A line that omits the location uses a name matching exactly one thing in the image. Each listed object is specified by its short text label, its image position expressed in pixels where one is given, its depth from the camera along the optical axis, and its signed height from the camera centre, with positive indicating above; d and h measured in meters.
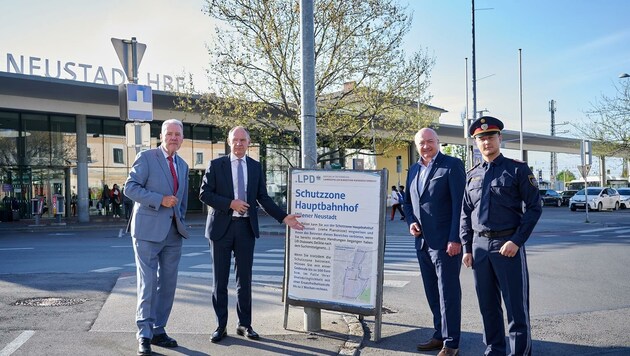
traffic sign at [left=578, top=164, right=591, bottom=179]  27.56 -0.03
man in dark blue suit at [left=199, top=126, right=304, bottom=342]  5.88 -0.49
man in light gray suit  5.50 -0.52
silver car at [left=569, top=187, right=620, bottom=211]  39.30 -2.07
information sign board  5.90 -0.69
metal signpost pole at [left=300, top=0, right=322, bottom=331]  6.66 +0.72
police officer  4.70 -0.51
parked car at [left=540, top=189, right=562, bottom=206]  49.69 -2.44
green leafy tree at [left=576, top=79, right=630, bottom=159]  30.84 +1.92
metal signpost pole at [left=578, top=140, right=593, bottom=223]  27.56 +0.40
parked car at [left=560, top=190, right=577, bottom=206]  50.88 -2.33
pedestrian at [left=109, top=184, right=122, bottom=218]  31.49 -1.37
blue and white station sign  11.12 +1.34
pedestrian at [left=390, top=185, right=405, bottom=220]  26.25 -1.57
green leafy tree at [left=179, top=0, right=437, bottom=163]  22.20 +3.82
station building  27.69 +1.60
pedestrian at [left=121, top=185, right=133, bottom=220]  29.57 -1.64
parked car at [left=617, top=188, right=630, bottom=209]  42.88 -2.24
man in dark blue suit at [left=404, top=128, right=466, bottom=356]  5.40 -0.56
